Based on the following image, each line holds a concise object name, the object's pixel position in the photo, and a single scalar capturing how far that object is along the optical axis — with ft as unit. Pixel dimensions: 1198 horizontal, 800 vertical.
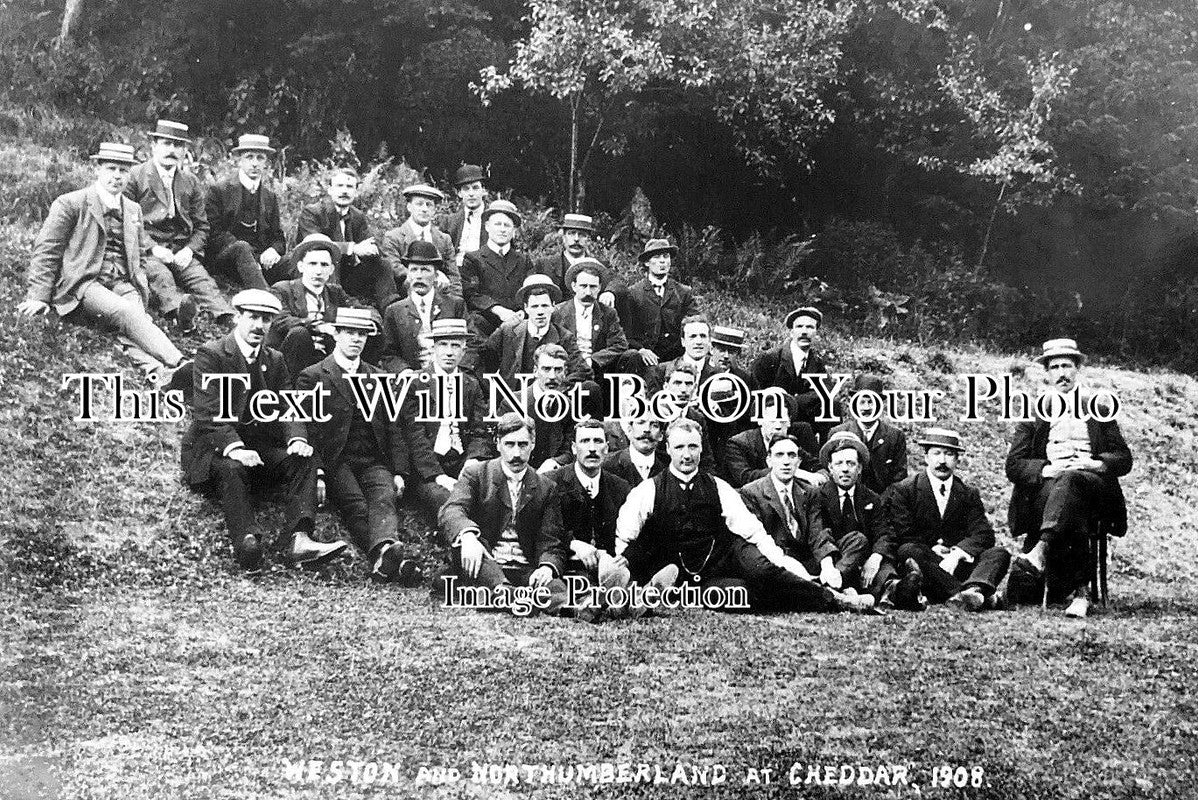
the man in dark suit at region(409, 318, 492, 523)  20.83
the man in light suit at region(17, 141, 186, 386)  21.68
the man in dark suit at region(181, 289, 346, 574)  20.42
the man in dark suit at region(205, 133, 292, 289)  21.94
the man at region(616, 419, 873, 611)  20.79
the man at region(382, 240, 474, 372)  21.53
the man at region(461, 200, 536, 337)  22.40
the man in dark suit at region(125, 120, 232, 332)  21.89
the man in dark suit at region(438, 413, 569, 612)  20.53
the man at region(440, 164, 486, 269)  23.34
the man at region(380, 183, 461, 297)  22.44
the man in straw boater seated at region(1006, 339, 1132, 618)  21.60
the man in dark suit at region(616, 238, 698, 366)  22.50
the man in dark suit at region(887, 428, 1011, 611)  21.08
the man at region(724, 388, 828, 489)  21.13
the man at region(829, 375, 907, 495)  21.50
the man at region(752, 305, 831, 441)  21.81
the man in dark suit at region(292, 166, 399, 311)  22.31
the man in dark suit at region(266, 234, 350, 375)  21.06
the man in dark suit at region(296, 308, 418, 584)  20.49
